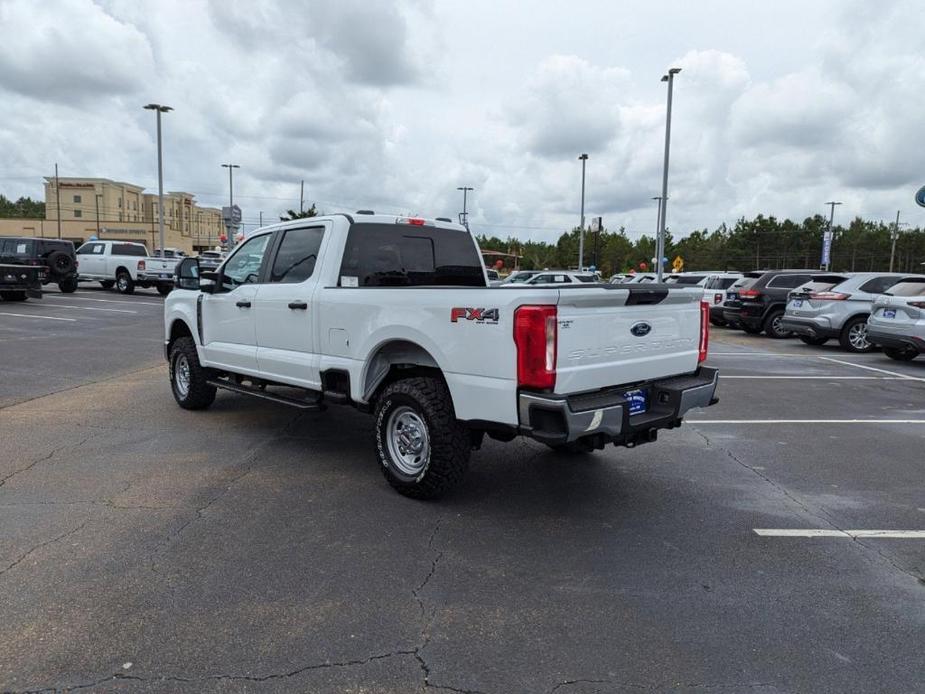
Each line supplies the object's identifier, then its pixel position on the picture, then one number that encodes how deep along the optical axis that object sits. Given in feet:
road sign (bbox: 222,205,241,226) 87.86
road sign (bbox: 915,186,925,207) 44.78
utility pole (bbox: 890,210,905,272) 261.61
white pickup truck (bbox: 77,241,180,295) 89.40
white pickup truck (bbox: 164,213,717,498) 13.28
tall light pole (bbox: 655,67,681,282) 90.70
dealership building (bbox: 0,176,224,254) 270.46
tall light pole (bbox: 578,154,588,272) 142.92
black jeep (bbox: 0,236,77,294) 75.87
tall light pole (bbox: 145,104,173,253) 112.88
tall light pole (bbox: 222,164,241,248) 94.85
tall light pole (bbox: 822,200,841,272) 192.31
